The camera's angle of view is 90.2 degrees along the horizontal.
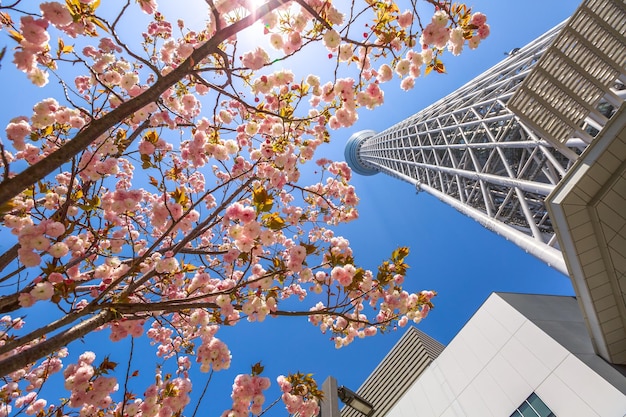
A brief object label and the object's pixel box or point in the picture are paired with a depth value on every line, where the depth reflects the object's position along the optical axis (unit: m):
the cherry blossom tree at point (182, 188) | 3.92
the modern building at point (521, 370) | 9.44
